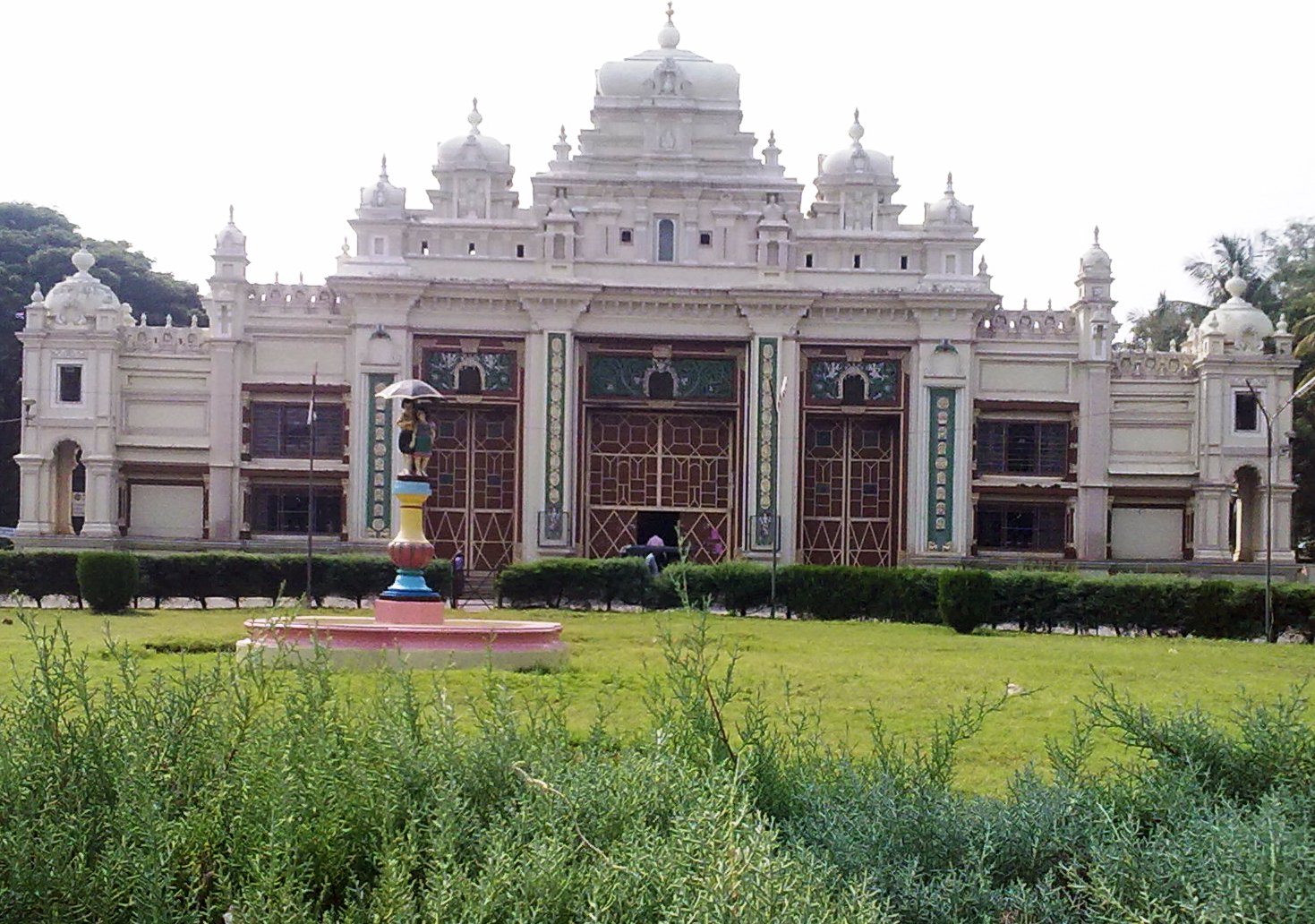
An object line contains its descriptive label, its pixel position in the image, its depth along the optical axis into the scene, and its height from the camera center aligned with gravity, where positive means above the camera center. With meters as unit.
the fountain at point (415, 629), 16.81 -1.99
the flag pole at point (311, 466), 28.80 -0.16
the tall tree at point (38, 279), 50.88 +6.73
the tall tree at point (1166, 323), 57.12 +5.69
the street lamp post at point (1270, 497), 24.91 -0.60
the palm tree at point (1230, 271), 52.47 +7.15
